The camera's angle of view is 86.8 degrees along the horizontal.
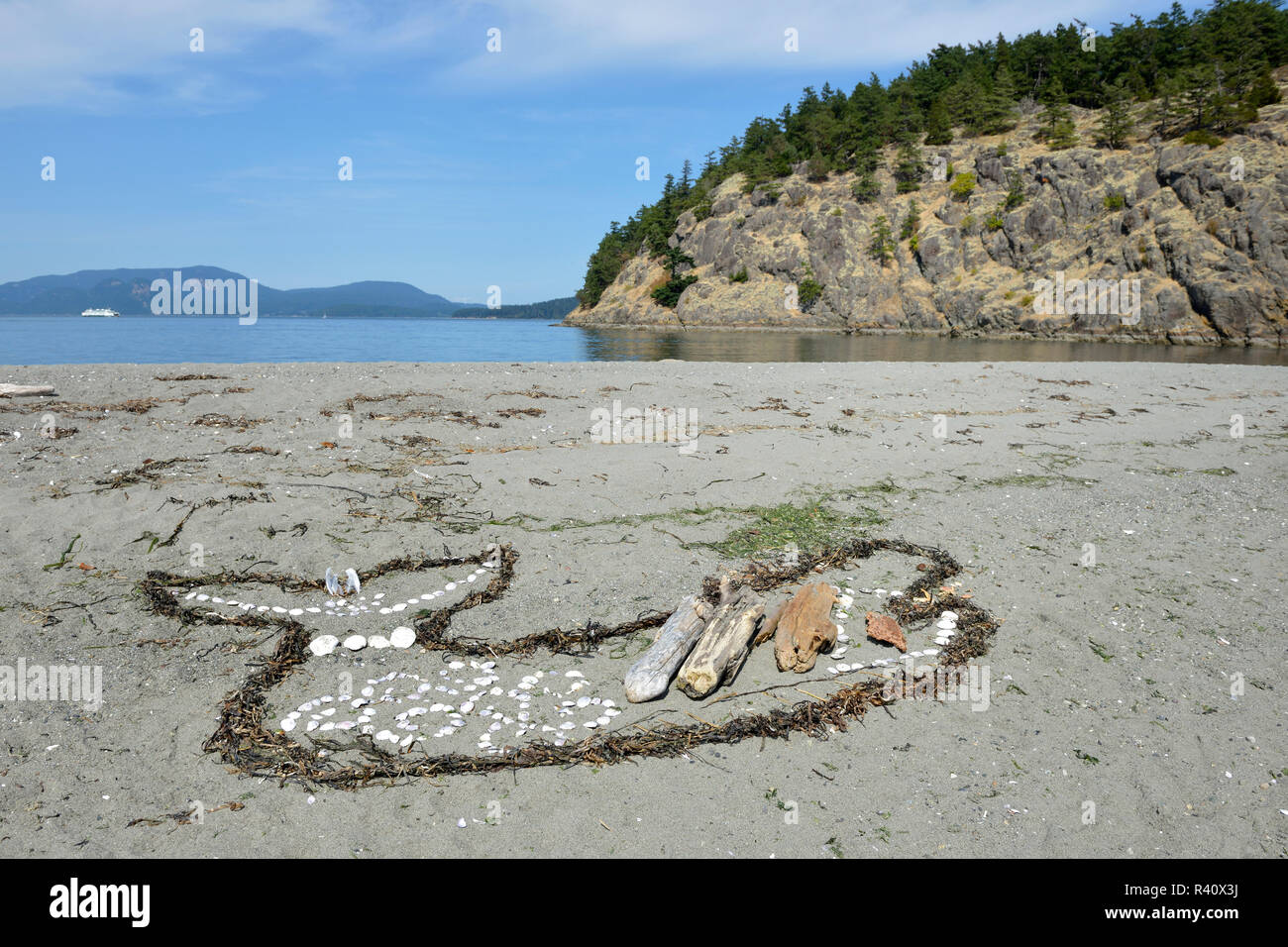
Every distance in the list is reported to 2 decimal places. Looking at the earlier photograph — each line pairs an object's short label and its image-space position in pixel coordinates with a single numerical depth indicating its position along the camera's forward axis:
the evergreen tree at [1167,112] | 70.38
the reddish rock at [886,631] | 5.81
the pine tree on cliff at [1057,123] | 78.56
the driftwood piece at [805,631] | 5.43
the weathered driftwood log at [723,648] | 5.04
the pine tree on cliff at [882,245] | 86.38
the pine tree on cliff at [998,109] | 88.81
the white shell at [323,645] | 5.55
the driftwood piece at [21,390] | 13.39
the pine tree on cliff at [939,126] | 92.69
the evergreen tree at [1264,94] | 65.12
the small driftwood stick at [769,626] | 5.74
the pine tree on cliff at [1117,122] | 74.38
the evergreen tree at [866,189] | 91.00
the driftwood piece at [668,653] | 5.01
